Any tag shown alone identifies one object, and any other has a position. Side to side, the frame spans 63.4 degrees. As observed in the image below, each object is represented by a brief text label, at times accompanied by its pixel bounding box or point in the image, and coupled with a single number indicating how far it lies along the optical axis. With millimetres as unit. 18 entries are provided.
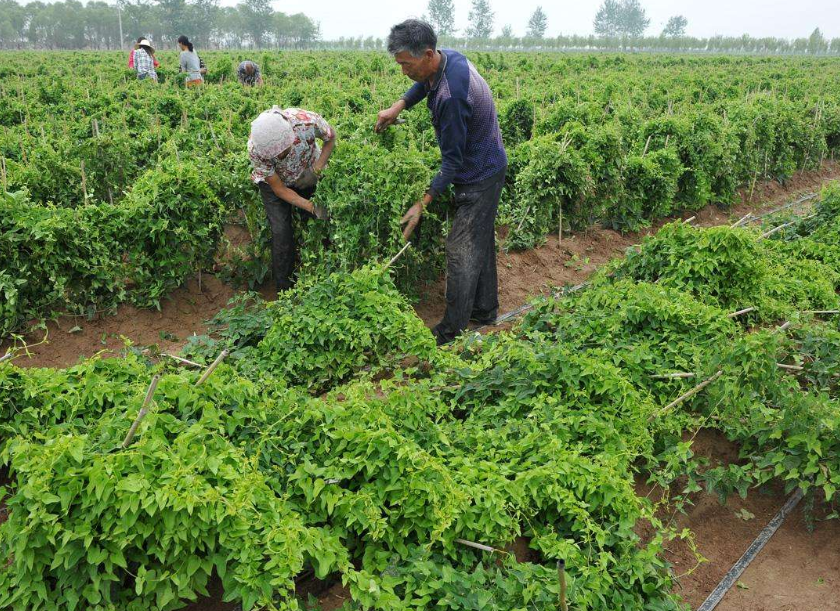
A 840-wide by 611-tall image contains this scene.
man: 4930
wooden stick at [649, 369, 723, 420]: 4266
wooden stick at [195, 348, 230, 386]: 3155
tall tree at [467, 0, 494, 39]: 130000
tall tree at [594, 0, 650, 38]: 142875
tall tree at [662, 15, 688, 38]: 146375
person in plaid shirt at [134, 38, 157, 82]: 16625
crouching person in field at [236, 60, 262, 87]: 15219
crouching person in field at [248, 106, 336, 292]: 5516
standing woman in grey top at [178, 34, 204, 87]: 15531
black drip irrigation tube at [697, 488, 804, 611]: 3484
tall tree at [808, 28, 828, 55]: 87938
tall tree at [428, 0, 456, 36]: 128000
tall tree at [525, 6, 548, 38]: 139000
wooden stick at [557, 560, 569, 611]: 2668
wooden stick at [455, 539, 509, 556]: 3176
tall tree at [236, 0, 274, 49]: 107812
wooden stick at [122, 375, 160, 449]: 2906
